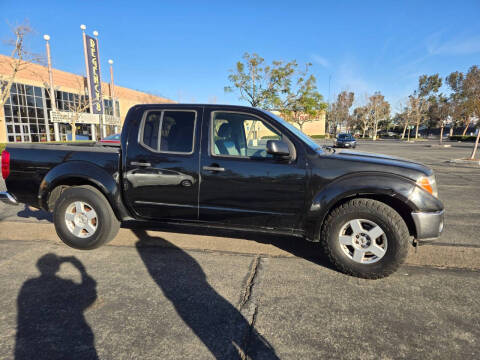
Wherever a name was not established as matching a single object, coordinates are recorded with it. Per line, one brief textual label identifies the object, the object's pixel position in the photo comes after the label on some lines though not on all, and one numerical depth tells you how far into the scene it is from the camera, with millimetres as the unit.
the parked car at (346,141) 28692
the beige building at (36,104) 28906
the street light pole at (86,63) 30175
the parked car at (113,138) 14381
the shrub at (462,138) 51338
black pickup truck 3008
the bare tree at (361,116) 72062
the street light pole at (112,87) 37484
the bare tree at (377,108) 67562
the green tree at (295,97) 28875
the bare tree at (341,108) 77312
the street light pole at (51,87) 24647
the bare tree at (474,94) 16567
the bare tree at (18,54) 20938
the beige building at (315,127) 66875
